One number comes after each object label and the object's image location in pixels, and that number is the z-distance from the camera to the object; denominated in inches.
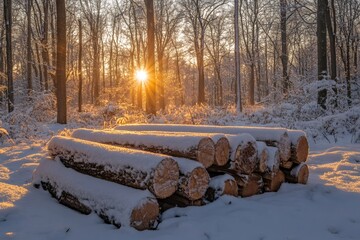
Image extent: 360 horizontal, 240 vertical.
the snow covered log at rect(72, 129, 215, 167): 138.4
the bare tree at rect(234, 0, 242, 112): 656.7
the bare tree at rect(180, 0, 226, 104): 1125.7
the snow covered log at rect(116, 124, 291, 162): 166.7
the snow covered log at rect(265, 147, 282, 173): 158.2
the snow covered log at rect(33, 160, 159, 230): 115.6
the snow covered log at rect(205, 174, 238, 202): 140.3
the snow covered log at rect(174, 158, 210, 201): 128.8
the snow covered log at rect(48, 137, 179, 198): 122.0
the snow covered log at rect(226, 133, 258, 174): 147.1
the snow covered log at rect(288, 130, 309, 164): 169.5
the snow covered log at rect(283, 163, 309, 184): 168.4
